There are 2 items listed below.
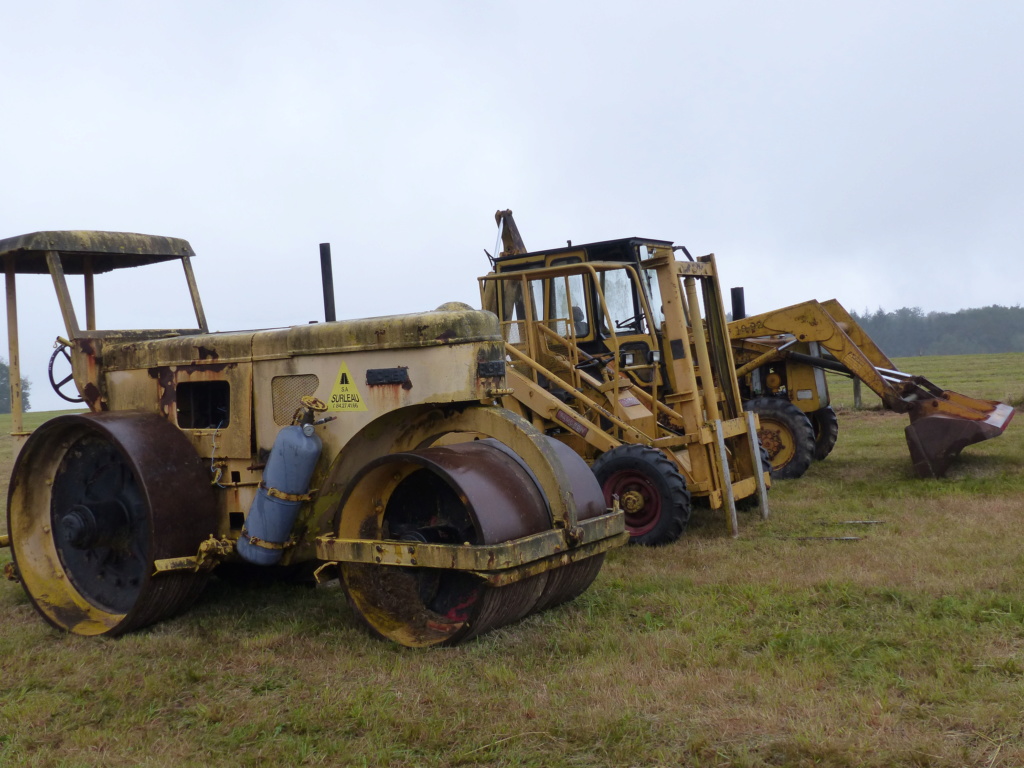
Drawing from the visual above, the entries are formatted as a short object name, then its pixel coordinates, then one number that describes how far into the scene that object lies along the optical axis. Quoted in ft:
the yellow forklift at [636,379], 24.82
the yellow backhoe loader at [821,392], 31.40
